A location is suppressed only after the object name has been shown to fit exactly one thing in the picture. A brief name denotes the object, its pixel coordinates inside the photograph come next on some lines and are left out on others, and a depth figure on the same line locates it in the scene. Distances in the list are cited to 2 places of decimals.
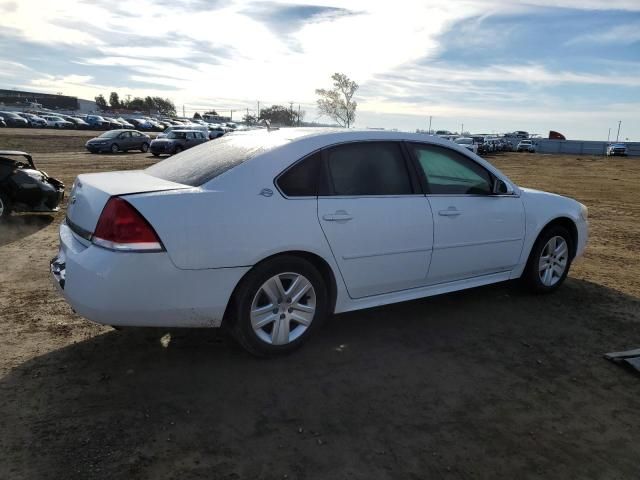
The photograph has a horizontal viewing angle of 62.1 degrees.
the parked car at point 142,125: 62.75
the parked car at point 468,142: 43.40
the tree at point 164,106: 130.24
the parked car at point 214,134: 31.96
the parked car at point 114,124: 60.36
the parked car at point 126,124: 62.06
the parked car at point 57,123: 58.19
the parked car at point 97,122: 60.48
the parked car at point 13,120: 54.78
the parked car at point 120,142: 28.30
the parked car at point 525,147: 60.84
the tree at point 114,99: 135.00
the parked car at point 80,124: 58.72
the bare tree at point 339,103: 87.81
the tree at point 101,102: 123.25
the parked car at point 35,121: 56.03
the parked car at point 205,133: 28.89
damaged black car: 8.13
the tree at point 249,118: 95.75
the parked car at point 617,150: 58.34
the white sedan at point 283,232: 3.23
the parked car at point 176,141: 26.70
